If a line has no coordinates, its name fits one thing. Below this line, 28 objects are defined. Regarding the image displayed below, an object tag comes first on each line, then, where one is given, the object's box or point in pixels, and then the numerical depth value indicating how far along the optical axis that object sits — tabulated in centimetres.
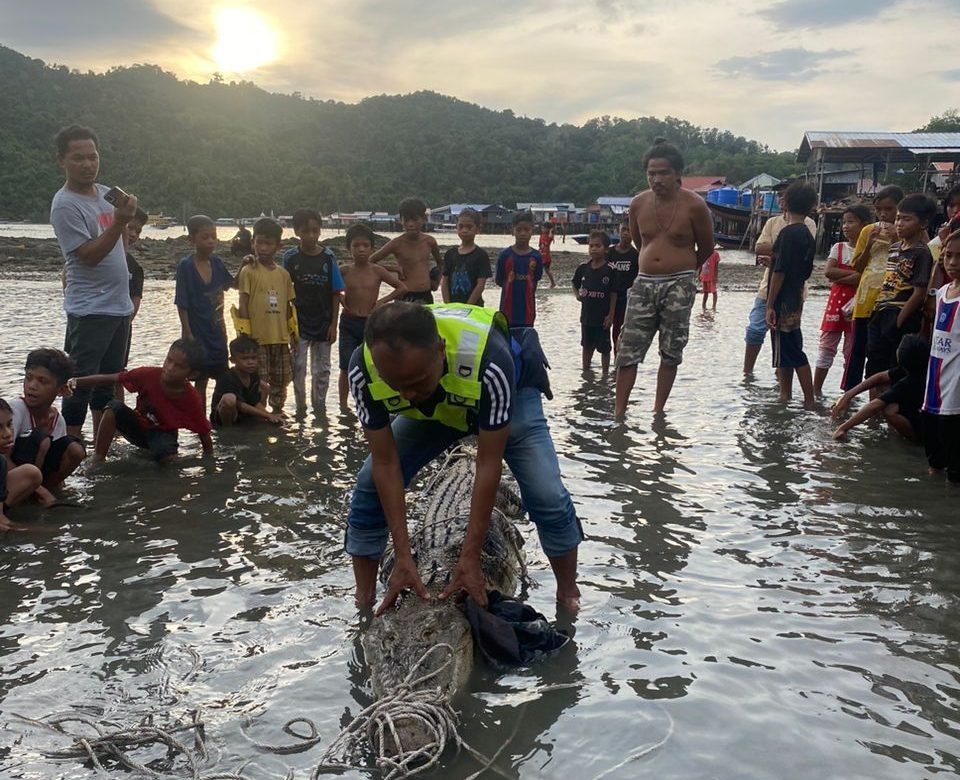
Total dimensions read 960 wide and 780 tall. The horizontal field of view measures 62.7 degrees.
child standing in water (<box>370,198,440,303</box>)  755
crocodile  285
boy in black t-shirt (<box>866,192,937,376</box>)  621
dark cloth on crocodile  304
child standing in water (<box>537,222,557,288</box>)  1976
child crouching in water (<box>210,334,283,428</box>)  661
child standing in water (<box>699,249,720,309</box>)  1689
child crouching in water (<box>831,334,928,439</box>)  593
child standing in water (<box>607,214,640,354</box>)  913
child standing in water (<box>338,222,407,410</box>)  720
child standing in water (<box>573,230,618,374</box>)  917
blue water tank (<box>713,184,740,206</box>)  4962
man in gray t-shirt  520
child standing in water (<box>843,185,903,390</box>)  701
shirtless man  635
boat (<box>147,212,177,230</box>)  5981
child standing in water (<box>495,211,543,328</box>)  837
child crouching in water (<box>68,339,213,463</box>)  548
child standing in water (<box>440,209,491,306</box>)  813
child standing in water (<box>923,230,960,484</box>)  505
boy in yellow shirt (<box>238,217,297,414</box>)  677
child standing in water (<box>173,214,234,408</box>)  661
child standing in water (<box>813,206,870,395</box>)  745
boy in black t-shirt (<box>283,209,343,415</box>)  719
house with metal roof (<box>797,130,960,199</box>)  2832
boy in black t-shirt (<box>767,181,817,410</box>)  727
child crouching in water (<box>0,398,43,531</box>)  433
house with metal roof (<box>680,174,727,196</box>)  6392
